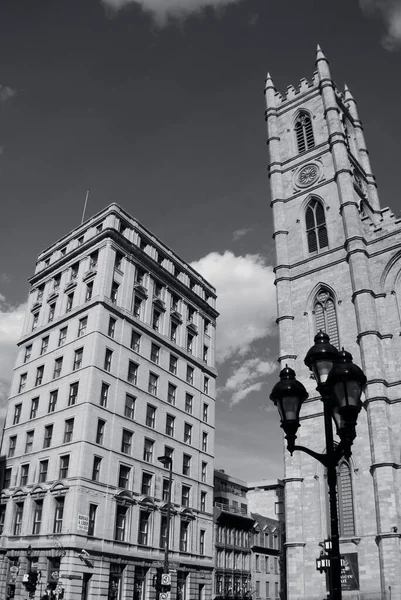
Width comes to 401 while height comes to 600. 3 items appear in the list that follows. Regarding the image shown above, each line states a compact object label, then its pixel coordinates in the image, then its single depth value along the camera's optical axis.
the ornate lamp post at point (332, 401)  9.59
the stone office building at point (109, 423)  37.12
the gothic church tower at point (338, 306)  29.23
